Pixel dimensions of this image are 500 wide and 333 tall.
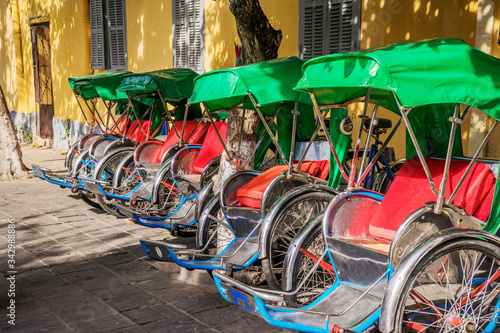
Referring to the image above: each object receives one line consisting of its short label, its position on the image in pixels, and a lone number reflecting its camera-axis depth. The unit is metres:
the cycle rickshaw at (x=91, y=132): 8.16
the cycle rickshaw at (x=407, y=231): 3.31
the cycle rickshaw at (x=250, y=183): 4.70
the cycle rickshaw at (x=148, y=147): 7.11
